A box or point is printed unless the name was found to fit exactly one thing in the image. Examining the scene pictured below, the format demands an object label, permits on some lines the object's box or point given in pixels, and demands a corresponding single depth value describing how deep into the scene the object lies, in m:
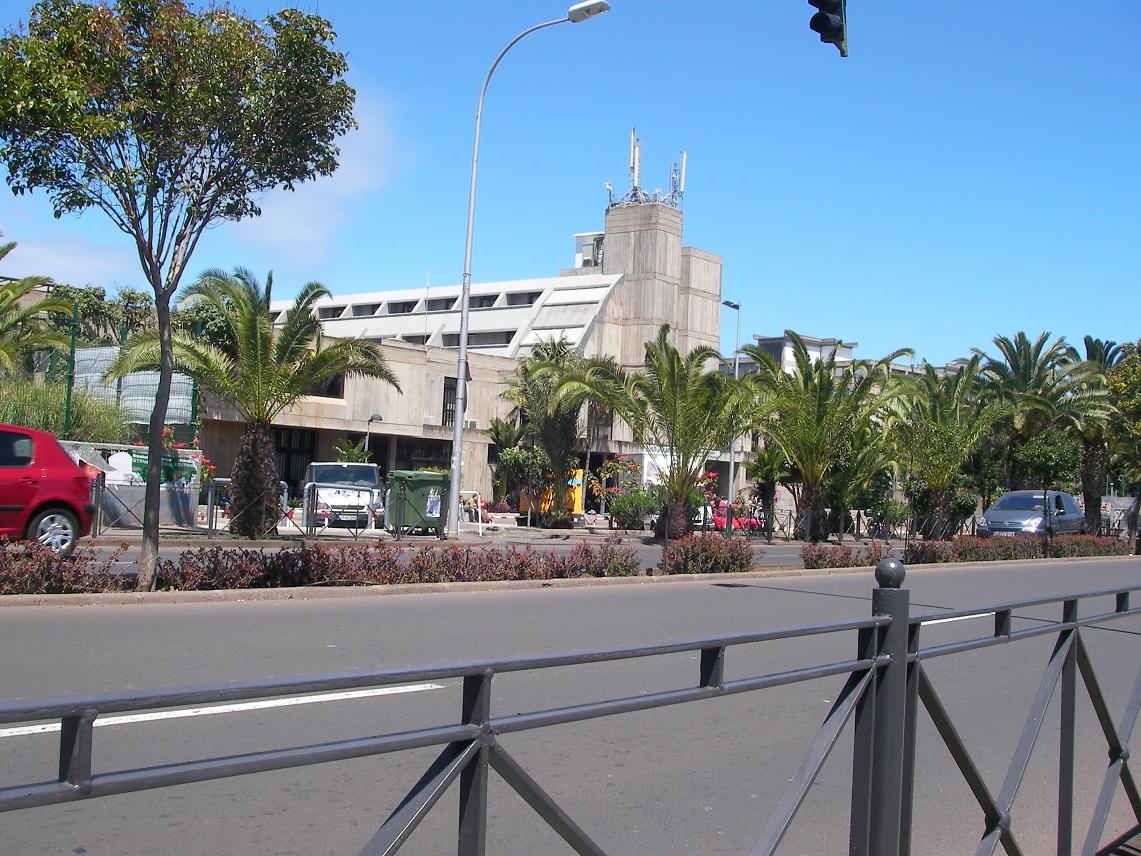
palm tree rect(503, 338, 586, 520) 37.78
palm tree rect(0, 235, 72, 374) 25.98
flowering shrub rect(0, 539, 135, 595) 10.70
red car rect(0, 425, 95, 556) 13.91
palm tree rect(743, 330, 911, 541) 28.52
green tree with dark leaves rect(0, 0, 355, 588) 10.68
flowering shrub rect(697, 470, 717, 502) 28.12
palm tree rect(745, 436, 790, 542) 36.00
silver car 32.16
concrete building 38.12
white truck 23.20
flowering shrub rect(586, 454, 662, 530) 36.47
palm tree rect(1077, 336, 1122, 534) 41.41
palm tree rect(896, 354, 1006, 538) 27.34
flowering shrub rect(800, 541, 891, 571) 20.52
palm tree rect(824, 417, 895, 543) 32.92
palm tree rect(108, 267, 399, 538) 20.66
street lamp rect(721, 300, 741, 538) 42.61
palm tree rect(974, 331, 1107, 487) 40.91
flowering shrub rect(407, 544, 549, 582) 14.20
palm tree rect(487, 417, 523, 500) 40.00
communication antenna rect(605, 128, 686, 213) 57.84
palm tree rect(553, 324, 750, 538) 23.31
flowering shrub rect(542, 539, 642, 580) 15.79
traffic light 9.14
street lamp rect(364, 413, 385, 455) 37.94
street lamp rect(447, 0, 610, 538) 23.84
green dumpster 25.10
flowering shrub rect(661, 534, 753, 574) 17.75
